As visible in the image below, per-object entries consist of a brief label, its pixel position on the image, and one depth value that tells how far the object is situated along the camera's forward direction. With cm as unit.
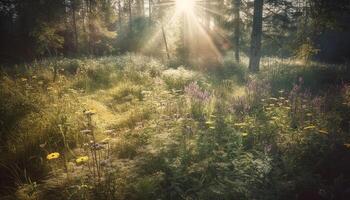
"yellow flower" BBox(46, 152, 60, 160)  366
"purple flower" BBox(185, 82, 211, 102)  659
